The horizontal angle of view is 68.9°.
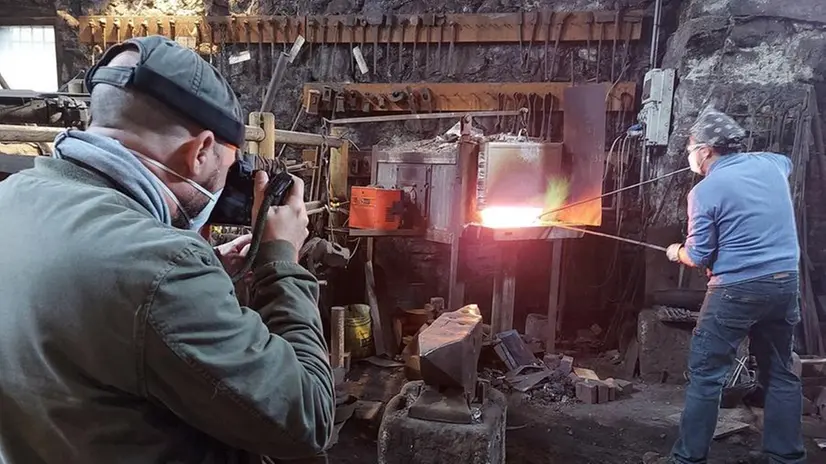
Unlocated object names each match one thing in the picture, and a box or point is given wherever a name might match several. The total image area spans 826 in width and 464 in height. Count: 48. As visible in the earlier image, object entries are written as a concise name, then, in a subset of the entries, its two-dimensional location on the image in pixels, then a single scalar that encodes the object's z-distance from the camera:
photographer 0.79
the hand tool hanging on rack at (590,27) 5.57
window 6.47
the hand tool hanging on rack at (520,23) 5.66
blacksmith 3.00
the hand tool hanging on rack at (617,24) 5.52
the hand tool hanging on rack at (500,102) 5.72
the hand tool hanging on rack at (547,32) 5.62
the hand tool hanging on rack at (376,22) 5.82
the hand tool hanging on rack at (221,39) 5.99
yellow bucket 5.07
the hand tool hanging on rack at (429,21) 5.77
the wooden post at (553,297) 4.87
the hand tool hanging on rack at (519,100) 5.68
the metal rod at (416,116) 5.56
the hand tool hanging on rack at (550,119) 5.64
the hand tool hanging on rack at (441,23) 5.76
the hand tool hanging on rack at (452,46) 5.76
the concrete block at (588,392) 4.40
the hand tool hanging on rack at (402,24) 5.80
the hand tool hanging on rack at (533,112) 5.67
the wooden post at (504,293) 4.82
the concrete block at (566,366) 4.73
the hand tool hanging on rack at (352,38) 5.85
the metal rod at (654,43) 5.46
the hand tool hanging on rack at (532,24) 5.64
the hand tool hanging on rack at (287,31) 5.92
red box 4.48
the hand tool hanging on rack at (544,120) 5.66
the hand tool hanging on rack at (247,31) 5.96
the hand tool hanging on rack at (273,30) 5.93
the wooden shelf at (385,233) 4.54
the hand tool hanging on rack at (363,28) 5.83
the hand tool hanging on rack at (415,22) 5.75
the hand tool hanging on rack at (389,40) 5.82
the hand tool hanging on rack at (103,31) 6.06
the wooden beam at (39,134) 2.28
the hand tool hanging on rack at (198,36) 6.01
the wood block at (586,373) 4.74
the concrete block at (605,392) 4.43
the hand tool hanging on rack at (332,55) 5.89
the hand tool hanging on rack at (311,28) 5.89
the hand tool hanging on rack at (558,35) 5.59
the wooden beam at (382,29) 5.58
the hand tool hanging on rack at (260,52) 5.95
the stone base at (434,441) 2.37
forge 4.06
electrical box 5.19
